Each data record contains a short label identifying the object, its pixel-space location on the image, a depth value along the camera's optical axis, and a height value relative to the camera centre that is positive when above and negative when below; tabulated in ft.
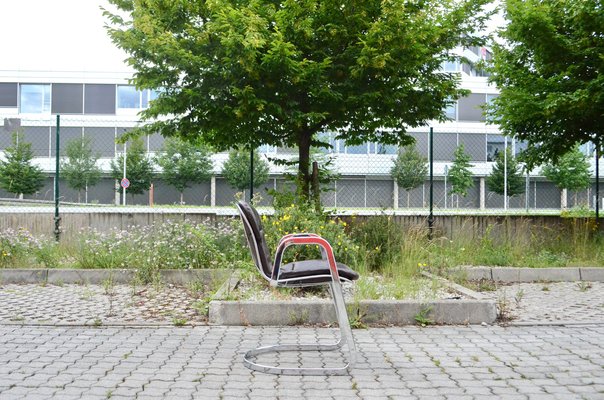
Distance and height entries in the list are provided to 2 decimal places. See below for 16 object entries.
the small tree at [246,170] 42.68 +1.74
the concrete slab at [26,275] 29.19 -3.87
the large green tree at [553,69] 36.17 +8.02
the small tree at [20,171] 57.98 +2.33
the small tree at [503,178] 105.71 +3.37
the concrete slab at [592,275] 30.83 -3.86
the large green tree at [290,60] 31.73 +7.16
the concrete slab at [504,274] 30.32 -3.79
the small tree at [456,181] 57.41 +1.60
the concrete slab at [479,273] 30.17 -3.74
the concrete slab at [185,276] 27.91 -3.68
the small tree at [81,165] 49.16 +2.47
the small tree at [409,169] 45.27 +2.09
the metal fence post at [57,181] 36.73 +0.80
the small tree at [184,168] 56.45 +2.58
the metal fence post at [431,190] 37.93 +0.36
